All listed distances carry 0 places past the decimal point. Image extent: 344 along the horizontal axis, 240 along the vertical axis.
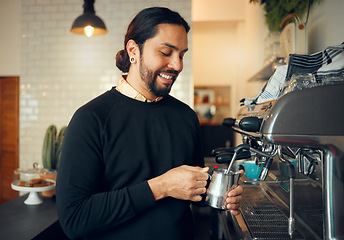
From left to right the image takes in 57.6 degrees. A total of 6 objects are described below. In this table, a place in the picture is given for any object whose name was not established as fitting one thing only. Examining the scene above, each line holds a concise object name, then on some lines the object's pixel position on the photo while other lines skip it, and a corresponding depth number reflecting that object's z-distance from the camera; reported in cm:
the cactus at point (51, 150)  213
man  98
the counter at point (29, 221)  149
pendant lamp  272
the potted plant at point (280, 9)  197
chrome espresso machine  75
